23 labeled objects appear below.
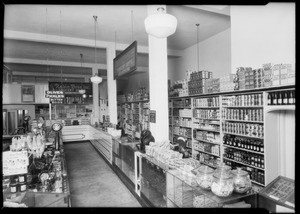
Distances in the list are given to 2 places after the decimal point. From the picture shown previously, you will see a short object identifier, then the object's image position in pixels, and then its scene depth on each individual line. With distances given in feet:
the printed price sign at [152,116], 15.41
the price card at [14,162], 8.52
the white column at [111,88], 26.32
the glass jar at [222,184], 6.69
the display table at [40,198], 7.38
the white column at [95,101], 37.99
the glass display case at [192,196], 6.72
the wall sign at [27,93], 30.17
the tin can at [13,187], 8.44
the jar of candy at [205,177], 7.30
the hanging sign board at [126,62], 14.15
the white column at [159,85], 15.06
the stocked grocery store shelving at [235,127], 13.33
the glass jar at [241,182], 6.88
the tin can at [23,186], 8.55
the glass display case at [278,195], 5.73
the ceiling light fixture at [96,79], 23.46
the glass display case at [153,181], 10.59
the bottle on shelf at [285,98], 11.69
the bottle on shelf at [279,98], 12.13
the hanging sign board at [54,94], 27.57
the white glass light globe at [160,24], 7.97
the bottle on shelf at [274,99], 12.48
